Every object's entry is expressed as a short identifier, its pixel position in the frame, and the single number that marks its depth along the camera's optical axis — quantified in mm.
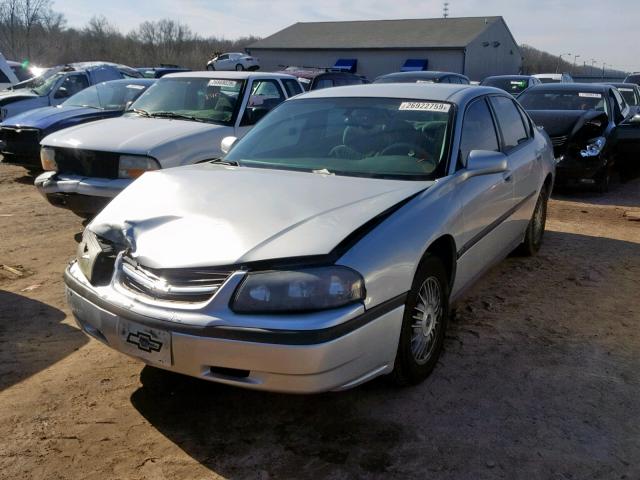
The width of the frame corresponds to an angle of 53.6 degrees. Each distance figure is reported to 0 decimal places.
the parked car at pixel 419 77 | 14484
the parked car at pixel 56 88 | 12148
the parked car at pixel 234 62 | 38531
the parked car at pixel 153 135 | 5918
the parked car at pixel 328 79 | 14909
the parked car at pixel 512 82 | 16719
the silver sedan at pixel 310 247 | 2670
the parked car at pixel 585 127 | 9070
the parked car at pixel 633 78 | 23600
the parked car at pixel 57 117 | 9109
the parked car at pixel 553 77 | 21331
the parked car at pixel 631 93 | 13712
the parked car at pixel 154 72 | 19831
